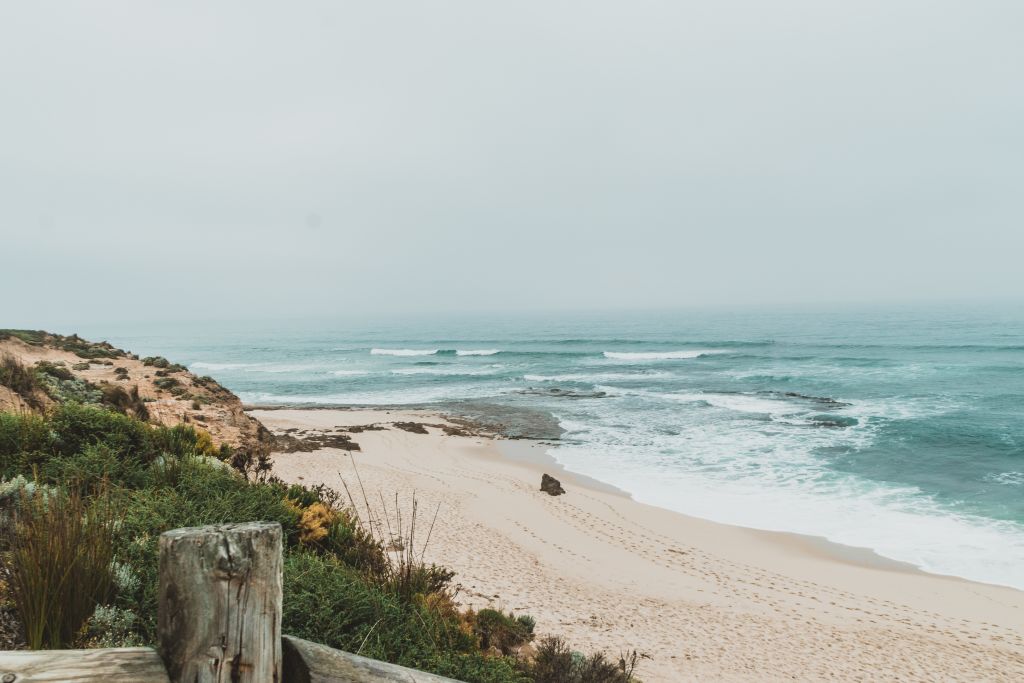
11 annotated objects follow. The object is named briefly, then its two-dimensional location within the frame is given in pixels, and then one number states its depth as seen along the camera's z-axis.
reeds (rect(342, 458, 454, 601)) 5.59
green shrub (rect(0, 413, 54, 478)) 5.86
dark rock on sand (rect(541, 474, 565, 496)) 16.23
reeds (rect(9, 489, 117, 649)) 2.76
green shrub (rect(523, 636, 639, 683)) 5.35
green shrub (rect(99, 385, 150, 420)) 11.43
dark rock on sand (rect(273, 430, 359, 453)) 20.61
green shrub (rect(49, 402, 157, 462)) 6.66
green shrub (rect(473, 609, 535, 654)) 6.44
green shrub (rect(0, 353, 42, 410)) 9.62
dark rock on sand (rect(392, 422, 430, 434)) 25.11
